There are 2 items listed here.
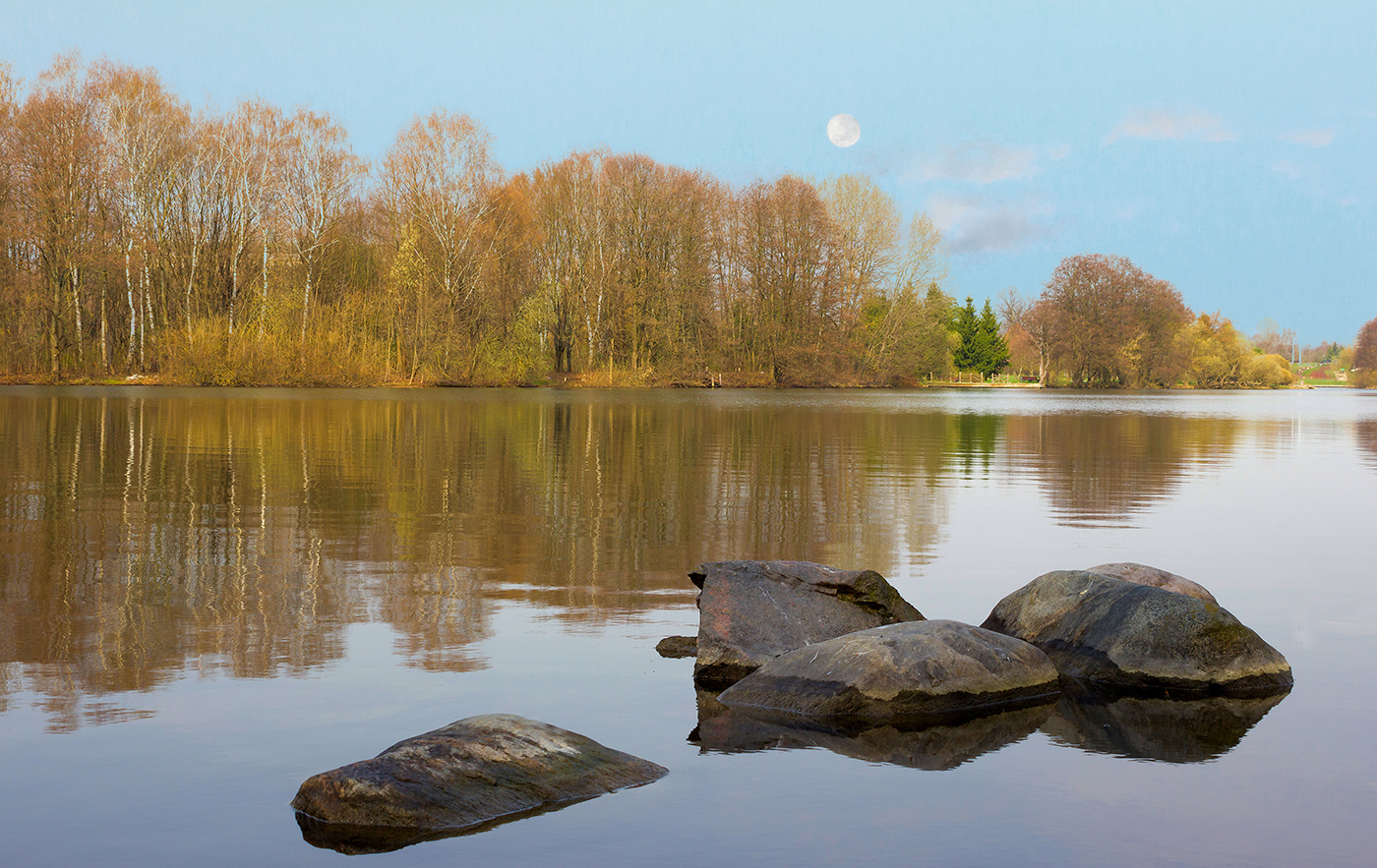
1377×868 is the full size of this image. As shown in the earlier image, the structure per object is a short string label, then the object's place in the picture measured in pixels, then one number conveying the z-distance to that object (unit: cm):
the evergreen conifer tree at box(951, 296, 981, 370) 12269
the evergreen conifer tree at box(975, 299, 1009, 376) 12269
